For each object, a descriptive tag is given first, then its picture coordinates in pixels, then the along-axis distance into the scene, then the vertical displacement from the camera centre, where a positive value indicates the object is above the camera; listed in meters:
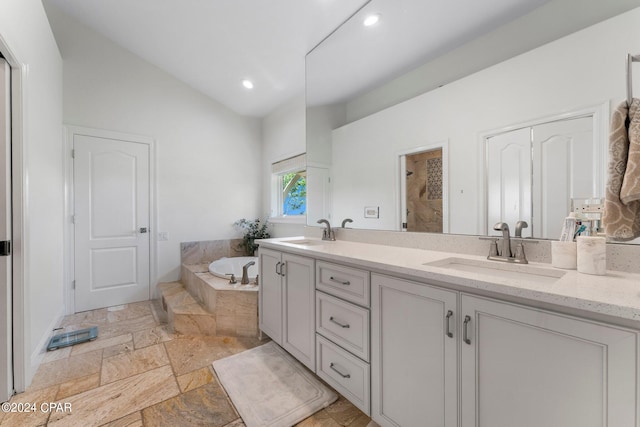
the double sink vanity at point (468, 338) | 0.75 -0.46
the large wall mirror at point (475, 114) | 1.18 +0.55
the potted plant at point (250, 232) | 4.09 -0.30
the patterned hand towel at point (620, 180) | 0.88 +0.10
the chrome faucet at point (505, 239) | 1.32 -0.14
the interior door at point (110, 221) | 3.04 -0.10
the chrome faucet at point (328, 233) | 2.36 -0.18
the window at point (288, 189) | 3.73 +0.35
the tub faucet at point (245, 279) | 2.69 -0.66
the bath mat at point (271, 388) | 1.53 -1.12
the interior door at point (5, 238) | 1.64 -0.15
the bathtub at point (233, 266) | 3.45 -0.70
